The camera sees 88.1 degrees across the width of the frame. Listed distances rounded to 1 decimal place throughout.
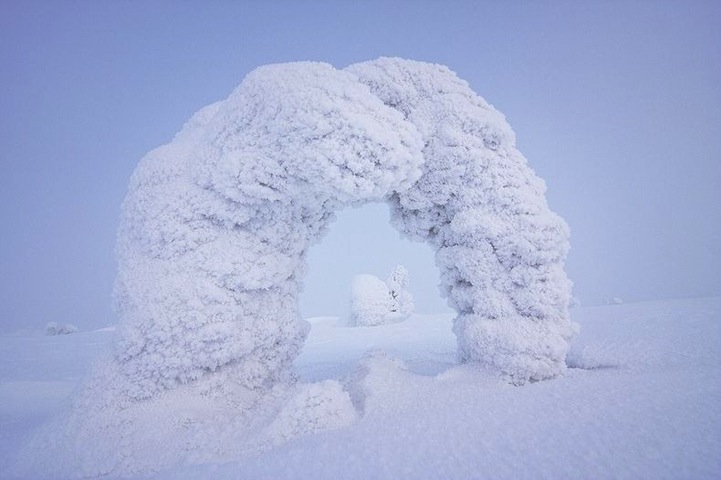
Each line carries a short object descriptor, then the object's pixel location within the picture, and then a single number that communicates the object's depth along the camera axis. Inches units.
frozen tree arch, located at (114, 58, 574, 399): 76.7
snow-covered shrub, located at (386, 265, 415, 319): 504.4
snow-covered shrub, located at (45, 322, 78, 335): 346.9
